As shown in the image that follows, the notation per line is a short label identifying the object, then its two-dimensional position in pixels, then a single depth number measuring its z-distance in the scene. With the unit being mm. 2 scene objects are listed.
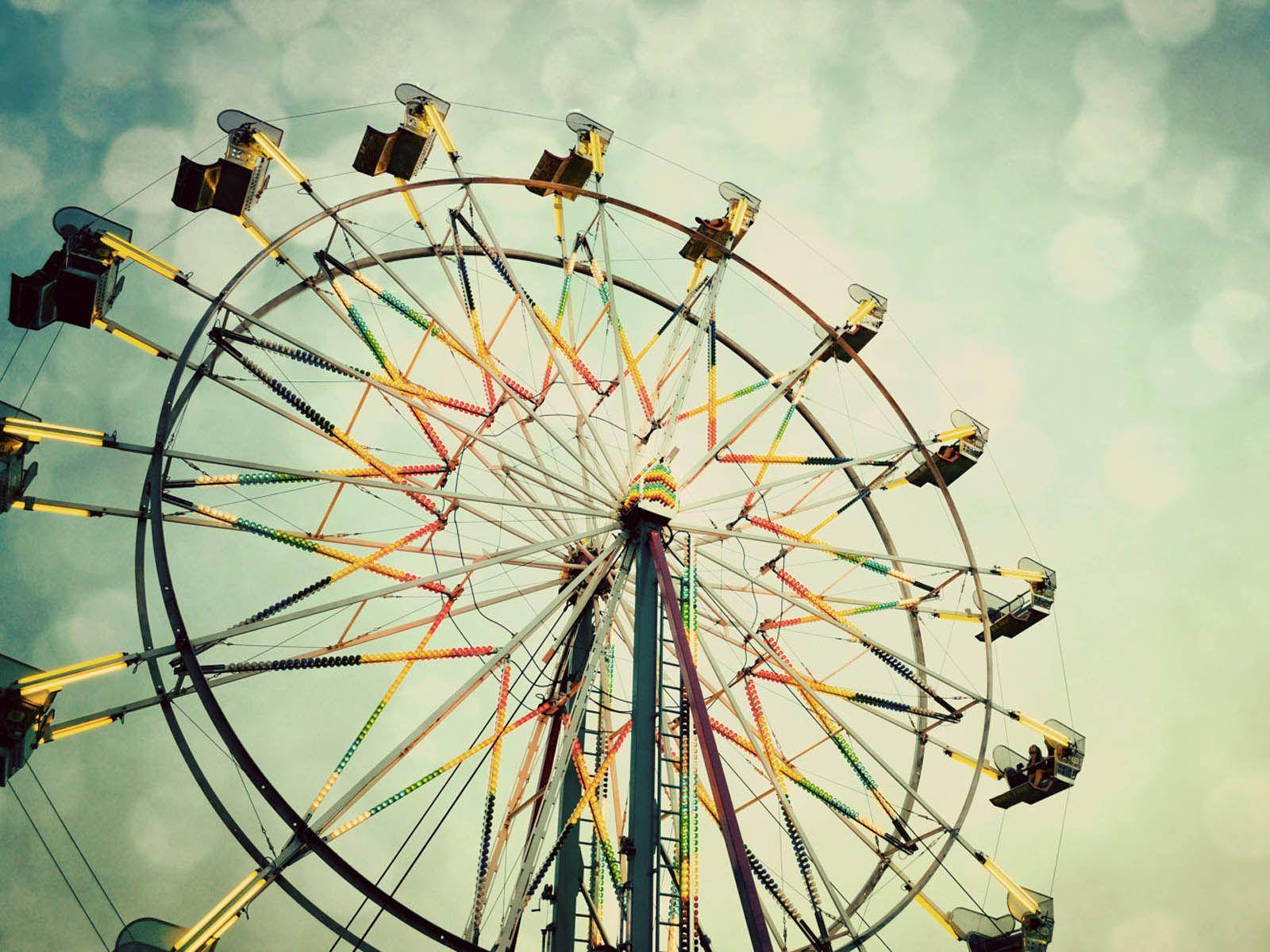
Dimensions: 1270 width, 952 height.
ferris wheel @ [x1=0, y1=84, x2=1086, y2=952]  10539
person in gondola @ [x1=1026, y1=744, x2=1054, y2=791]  15344
